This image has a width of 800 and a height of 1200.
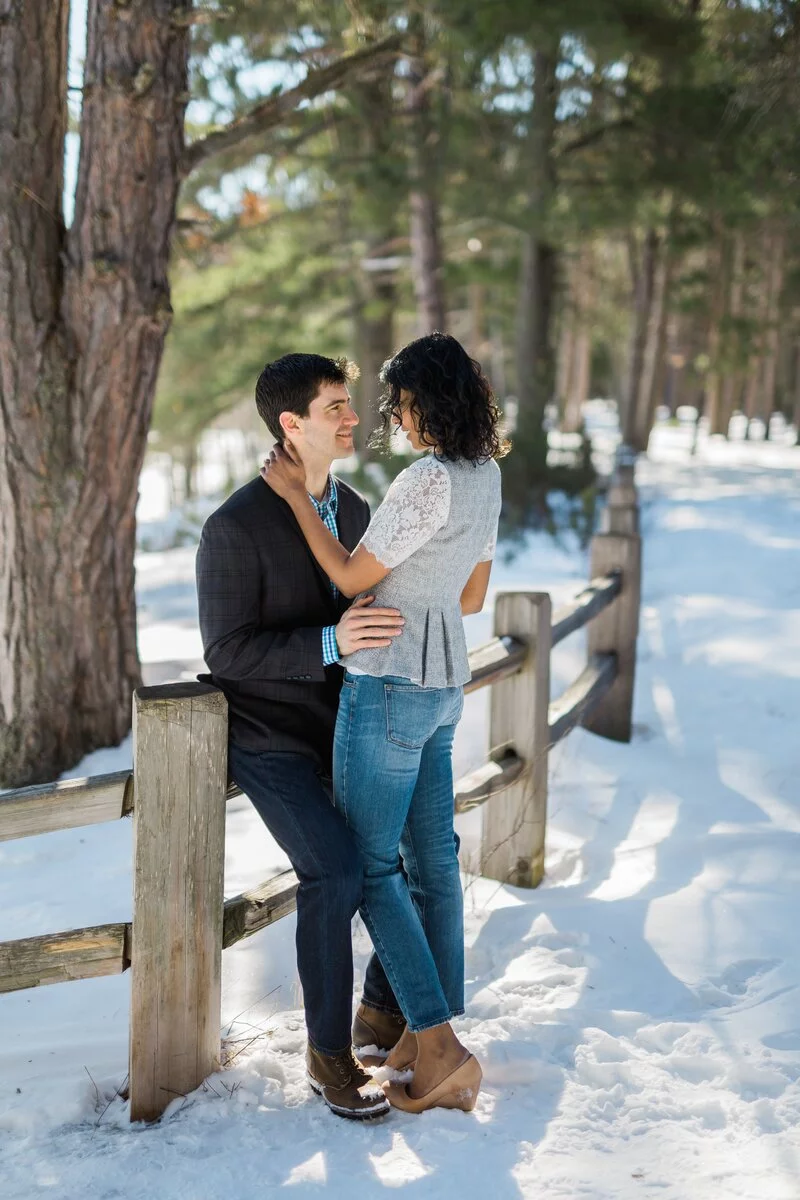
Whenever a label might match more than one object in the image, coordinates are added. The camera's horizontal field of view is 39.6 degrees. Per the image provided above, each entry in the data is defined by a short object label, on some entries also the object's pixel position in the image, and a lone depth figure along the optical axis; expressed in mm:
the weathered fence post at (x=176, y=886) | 2699
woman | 2695
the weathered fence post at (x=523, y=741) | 4332
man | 2730
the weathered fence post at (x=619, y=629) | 6277
